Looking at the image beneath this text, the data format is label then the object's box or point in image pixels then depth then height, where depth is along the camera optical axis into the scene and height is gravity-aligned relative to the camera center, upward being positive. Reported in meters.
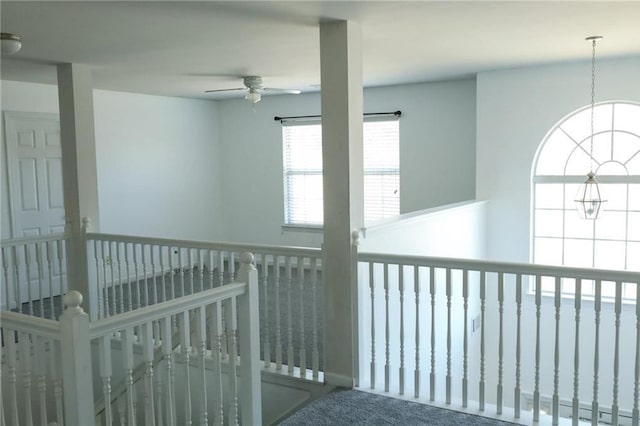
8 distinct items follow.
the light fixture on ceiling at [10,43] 3.50 +0.86
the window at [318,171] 7.14 +0.07
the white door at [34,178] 5.73 +0.03
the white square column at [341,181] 3.56 -0.03
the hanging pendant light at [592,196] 5.23 -0.24
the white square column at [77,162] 4.84 +0.16
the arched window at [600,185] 5.61 -0.19
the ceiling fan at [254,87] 5.54 +0.90
